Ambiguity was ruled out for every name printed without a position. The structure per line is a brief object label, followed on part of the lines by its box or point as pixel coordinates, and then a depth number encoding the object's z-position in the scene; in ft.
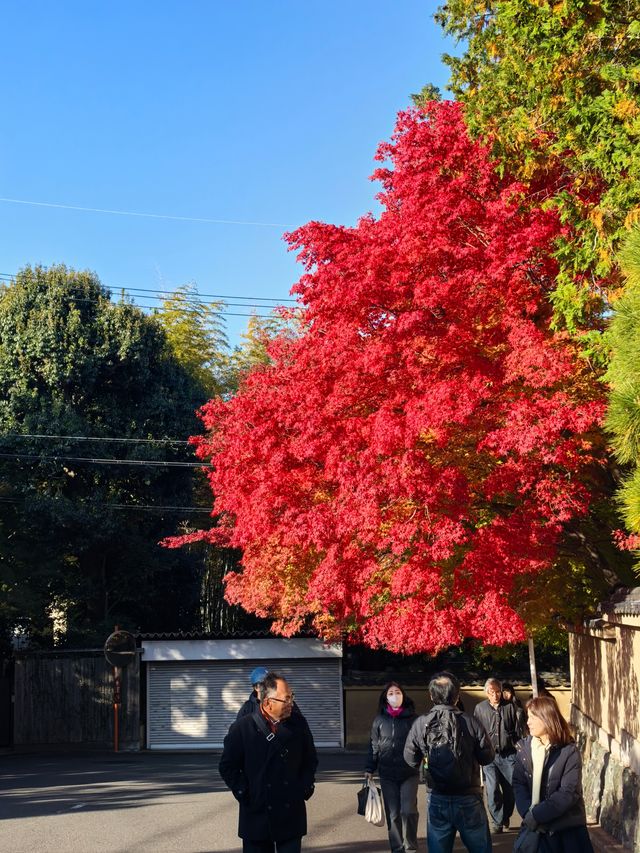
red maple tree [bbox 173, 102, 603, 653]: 39.45
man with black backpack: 22.99
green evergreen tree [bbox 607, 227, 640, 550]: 23.09
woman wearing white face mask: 28.50
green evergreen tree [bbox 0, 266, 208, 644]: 88.79
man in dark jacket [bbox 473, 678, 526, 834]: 35.19
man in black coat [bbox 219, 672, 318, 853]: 18.98
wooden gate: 86.53
